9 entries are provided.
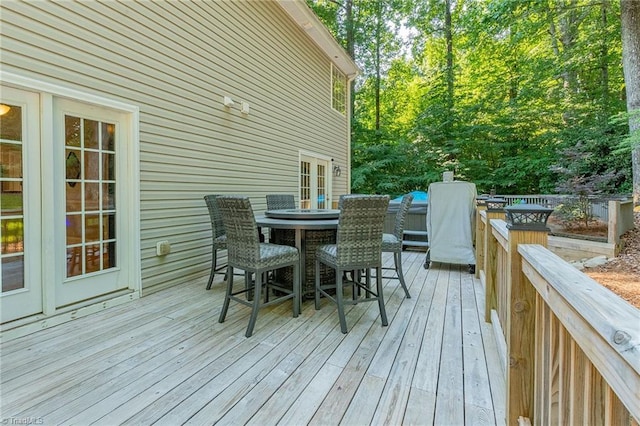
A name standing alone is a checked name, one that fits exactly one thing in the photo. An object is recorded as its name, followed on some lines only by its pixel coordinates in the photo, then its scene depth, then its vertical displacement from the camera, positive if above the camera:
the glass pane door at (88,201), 2.69 +0.06
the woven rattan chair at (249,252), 2.47 -0.38
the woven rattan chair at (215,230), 3.49 -0.27
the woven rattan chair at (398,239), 3.23 -0.33
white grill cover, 4.12 -0.19
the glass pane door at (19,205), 2.37 +0.02
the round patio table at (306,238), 2.99 -0.32
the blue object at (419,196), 7.80 +0.28
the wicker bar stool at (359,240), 2.50 -0.27
